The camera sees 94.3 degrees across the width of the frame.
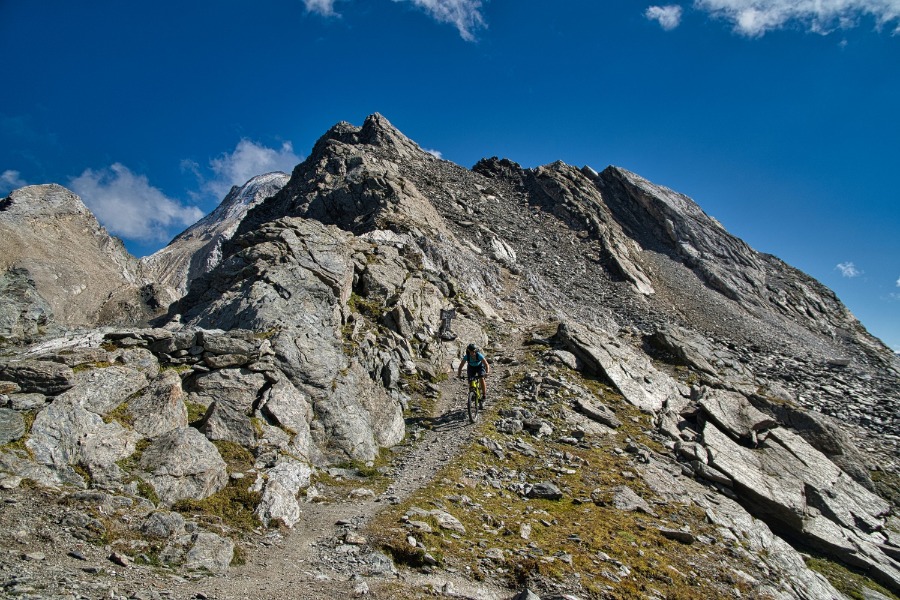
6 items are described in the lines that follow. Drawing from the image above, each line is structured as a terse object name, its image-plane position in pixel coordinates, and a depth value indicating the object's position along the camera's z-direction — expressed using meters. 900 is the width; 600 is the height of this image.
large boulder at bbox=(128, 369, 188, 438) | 11.20
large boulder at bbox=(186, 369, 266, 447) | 12.40
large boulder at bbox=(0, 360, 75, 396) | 10.11
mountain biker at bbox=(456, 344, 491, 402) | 20.09
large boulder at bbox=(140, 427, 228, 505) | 9.80
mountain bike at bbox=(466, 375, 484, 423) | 19.61
